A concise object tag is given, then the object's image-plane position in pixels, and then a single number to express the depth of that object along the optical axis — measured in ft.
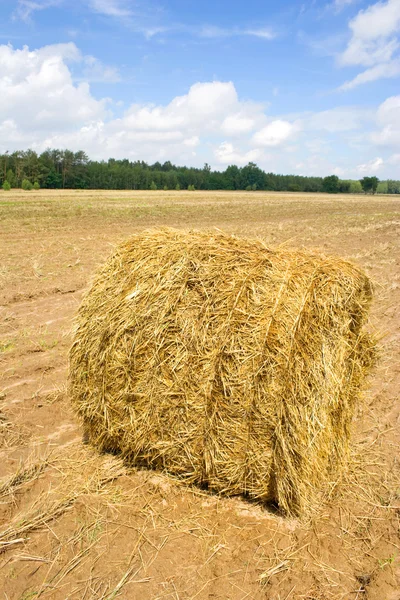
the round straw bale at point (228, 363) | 11.51
